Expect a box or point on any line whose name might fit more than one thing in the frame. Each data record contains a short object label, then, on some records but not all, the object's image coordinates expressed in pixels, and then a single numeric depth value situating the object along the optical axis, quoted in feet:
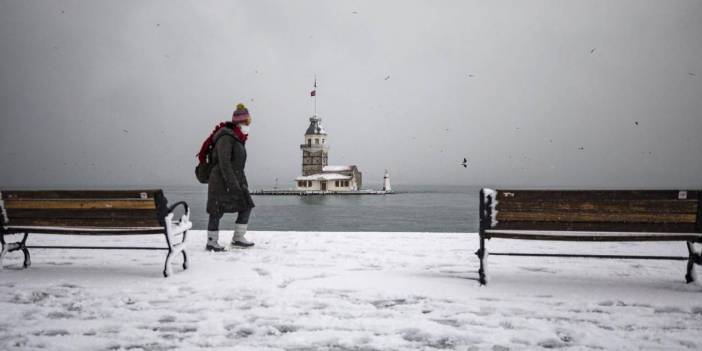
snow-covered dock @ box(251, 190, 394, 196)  338.95
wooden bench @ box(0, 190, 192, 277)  14.49
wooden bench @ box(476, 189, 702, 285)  12.71
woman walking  19.43
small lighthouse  468.34
